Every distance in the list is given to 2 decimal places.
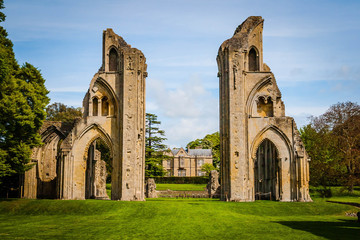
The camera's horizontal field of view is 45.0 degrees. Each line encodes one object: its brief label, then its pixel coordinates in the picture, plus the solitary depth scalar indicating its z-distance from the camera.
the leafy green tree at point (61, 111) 52.91
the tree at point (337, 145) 35.38
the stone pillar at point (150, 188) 38.50
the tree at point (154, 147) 51.92
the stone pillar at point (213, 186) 39.12
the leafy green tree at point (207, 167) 74.12
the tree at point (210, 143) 83.47
